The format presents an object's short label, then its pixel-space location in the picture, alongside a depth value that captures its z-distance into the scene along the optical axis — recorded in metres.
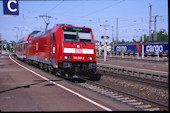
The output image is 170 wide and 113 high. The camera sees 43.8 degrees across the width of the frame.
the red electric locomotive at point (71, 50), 12.62
